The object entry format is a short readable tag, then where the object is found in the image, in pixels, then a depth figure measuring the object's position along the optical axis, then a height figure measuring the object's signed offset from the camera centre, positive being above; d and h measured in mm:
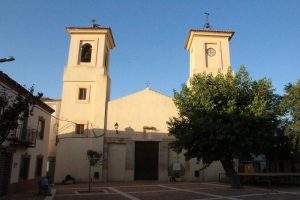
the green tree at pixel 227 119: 13967 +2073
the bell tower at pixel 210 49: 23193 +9930
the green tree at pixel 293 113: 14922 +2621
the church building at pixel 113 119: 21325 +2977
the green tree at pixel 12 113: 8826 +1404
